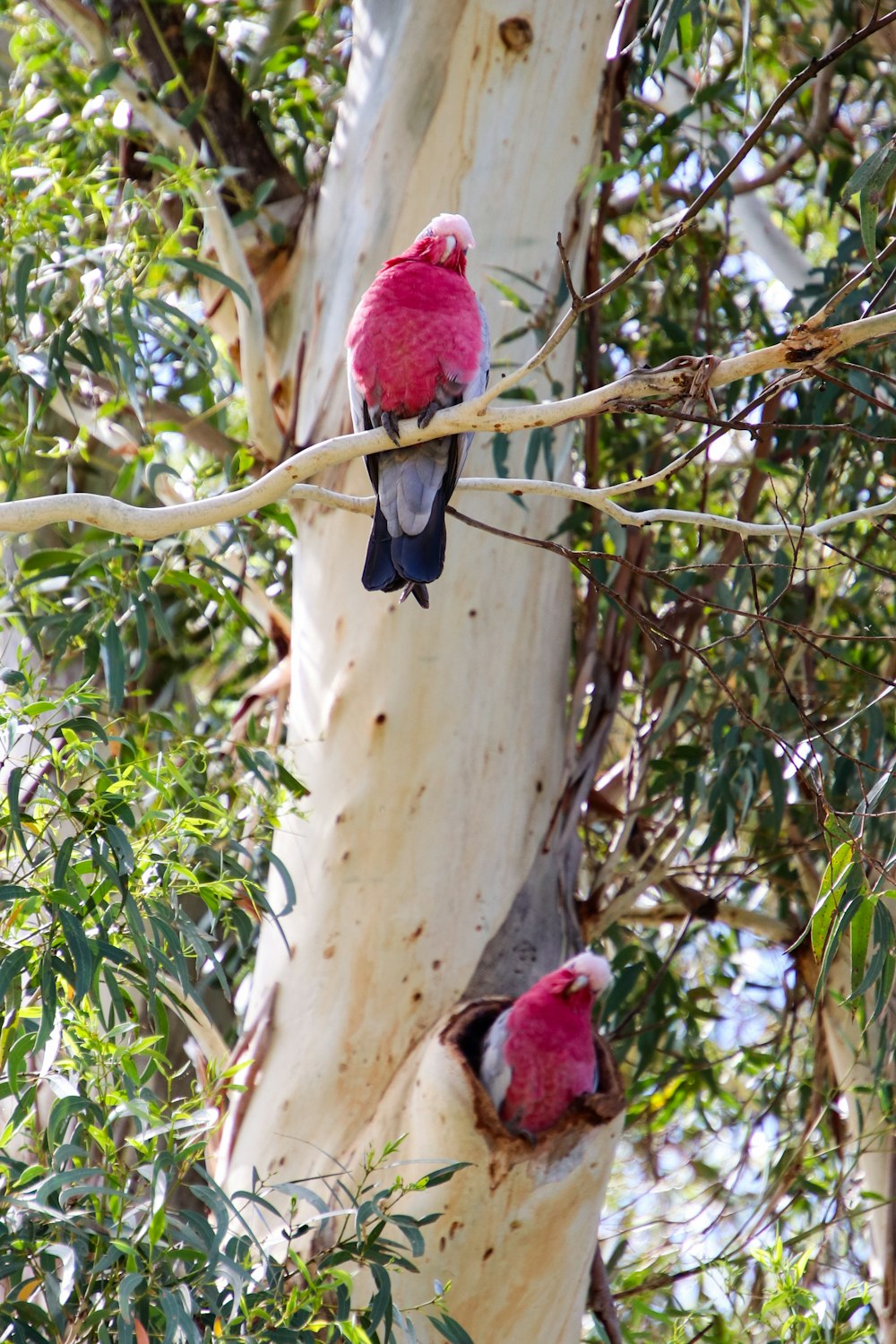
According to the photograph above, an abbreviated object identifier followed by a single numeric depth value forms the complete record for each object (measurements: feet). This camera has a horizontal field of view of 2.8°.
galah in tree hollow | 48.50
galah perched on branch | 48.24
